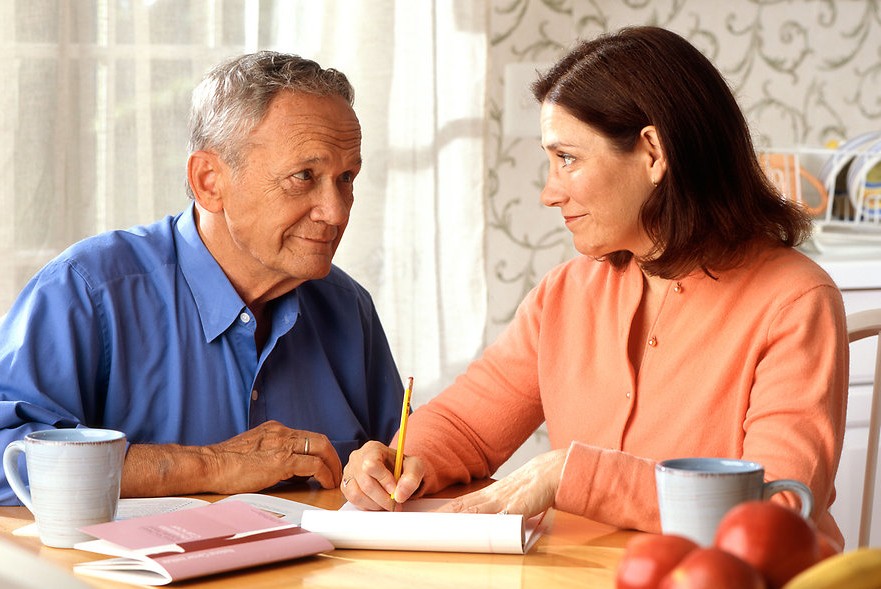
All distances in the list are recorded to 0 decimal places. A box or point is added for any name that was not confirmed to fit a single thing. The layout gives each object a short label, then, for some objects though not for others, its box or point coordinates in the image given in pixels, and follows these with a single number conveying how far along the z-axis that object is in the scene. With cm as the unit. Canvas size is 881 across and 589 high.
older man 215
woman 210
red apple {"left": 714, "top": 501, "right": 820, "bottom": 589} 143
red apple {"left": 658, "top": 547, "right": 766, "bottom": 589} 138
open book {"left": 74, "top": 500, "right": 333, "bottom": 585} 173
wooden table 174
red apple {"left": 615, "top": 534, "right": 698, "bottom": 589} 141
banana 141
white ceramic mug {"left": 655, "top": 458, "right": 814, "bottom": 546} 168
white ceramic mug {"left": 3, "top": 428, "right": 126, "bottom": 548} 181
